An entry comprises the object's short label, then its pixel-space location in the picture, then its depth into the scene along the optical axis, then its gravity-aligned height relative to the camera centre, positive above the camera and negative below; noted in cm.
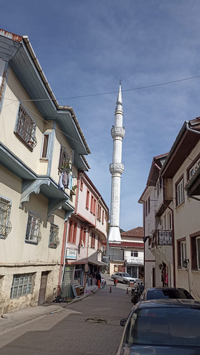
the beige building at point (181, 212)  1039 +222
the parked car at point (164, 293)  805 -76
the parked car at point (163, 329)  331 -81
